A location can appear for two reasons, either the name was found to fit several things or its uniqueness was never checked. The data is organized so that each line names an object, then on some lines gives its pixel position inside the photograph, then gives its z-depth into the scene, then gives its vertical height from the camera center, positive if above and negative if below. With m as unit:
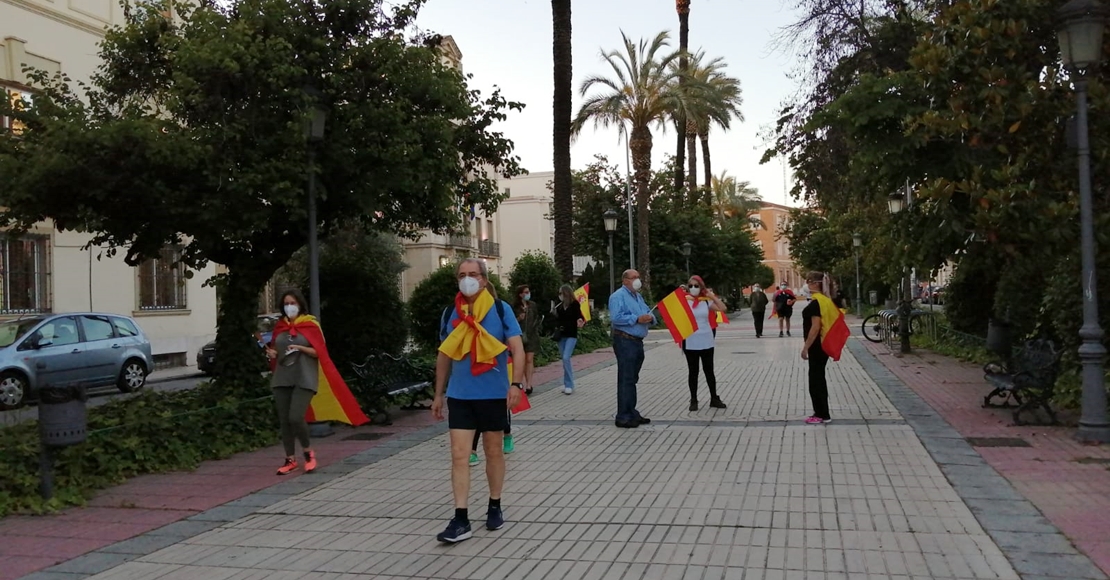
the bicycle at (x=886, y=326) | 21.33 -0.82
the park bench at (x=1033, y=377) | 9.22 -0.92
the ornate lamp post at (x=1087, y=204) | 8.20 +0.76
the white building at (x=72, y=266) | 20.33 +1.24
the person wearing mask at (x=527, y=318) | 12.81 -0.20
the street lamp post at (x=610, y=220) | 28.69 +2.58
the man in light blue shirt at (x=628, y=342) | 9.85 -0.45
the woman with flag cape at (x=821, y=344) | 9.83 -0.53
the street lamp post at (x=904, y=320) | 19.17 -0.59
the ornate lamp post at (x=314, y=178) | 9.34 +1.41
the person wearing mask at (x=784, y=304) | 27.98 -0.25
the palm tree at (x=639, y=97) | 34.62 +7.85
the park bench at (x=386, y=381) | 10.77 -0.90
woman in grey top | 7.71 -0.55
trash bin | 6.75 -0.74
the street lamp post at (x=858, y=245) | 35.89 +2.08
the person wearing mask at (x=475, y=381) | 5.50 -0.47
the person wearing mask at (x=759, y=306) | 27.34 -0.28
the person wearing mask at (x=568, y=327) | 13.50 -0.37
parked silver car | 14.90 -0.65
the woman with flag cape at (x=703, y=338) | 11.04 -0.48
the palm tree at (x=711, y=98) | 35.03 +8.39
